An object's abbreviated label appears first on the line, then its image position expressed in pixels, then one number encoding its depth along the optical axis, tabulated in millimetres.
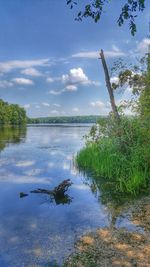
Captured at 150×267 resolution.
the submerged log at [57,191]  7722
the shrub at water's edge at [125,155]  8277
